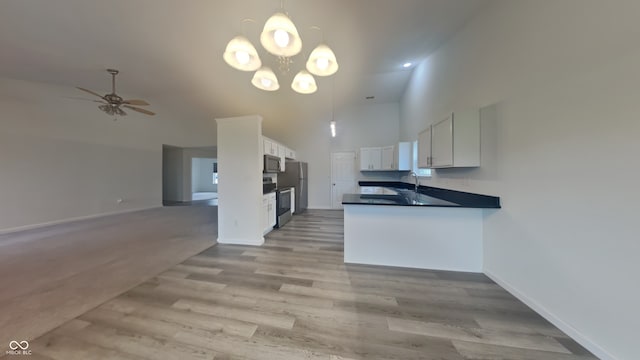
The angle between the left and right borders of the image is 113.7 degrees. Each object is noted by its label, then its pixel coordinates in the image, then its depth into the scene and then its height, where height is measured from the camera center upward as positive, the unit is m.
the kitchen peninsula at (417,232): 2.64 -0.72
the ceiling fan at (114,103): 4.22 +1.58
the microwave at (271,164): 4.29 +0.30
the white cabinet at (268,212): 4.05 -0.71
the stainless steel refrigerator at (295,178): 6.37 -0.02
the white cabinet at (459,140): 2.54 +0.48
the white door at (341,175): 7.19 +0.08
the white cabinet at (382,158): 5.41 +0.58
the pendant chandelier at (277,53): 1.80 +1.31
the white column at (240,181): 3.74 -0.07
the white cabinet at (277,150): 4.27 +0.66
